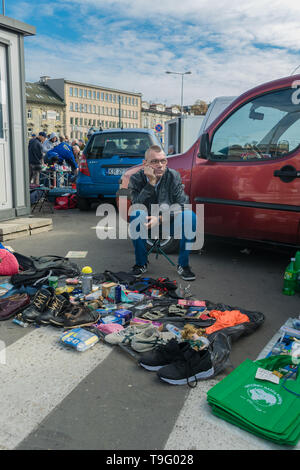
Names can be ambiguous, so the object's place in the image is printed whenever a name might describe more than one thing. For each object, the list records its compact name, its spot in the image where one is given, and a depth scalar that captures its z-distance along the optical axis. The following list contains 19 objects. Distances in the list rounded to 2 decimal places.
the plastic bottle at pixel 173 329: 3.26
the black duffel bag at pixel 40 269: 4.40
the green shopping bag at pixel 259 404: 2.05
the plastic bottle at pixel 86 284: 4.20
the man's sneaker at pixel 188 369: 2.57
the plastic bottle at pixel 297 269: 4.32
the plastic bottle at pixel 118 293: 3.97
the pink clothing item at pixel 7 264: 4.86
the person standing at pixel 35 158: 12.91
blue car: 9.53
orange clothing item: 3.31
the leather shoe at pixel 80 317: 3.36
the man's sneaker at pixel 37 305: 3.49
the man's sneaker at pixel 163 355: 2.75
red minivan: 4.76
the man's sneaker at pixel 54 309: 3.44
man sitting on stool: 4.92
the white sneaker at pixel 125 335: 3.09
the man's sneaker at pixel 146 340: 2.97
